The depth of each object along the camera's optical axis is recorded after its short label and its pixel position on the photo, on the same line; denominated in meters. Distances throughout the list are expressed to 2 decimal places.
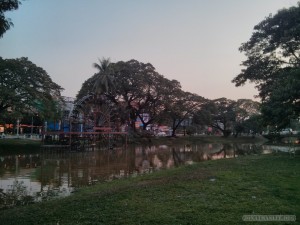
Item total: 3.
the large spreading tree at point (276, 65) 12.77
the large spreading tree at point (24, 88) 21.32
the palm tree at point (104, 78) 33.52
